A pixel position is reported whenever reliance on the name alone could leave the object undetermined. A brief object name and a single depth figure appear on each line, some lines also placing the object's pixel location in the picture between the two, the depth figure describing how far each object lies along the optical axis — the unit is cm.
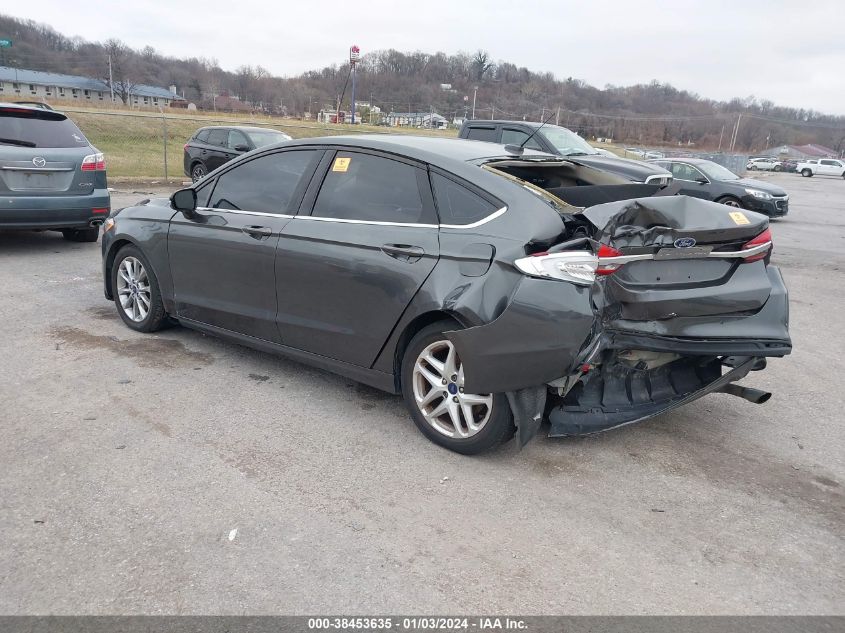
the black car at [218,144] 1738
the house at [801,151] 8788
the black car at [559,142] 990
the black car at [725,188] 1564
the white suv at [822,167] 5182
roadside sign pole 5476
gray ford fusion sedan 331
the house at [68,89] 7988
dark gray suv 763
